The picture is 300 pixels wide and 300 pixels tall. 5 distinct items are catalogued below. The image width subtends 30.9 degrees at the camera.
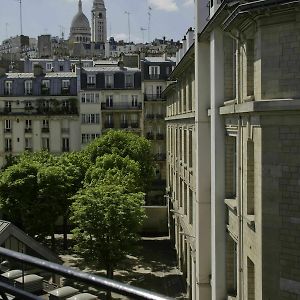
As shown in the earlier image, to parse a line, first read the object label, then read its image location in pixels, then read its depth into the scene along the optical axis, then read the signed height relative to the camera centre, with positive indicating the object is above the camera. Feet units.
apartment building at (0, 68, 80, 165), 200.75 +6.05
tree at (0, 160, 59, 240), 116.57 -14.56
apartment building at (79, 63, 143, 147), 200.75 +11.47
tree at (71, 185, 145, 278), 93.76 -16.28
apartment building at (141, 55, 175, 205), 202.90 +9.27
